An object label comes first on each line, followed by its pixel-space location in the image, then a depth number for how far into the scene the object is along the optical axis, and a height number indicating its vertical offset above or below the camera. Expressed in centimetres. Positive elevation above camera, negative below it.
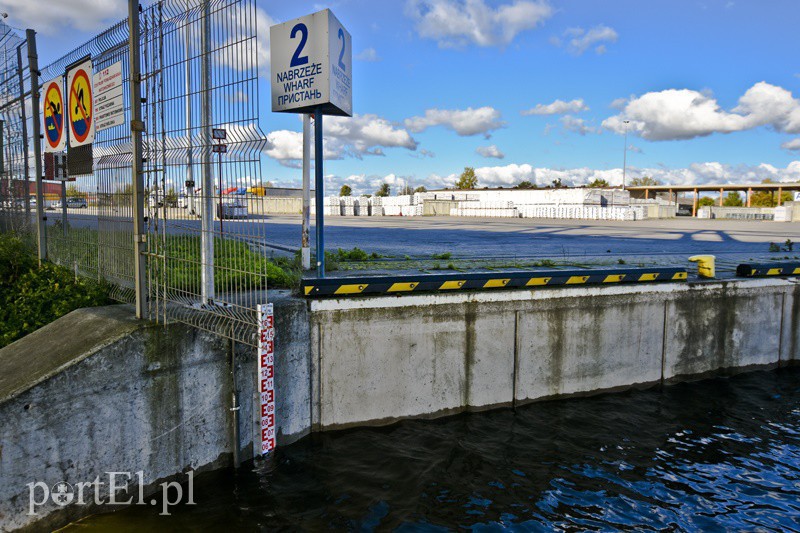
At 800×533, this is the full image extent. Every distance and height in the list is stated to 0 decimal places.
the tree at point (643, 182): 11721 +809
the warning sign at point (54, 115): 740 +140
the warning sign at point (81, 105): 654 +136
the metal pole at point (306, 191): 908 +43
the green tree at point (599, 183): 10544 +705
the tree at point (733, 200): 11069 +397
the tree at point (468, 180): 10888 +756
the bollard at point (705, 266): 951 -82
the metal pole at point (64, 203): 786 +18
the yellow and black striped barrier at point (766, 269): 980 -91
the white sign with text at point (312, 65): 778 +224
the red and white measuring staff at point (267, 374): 554 -166
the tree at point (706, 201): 11569 +393
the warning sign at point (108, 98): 586 +131
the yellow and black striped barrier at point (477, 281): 660 -86
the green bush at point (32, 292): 656 -103
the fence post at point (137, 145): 534 +69
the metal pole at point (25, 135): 905 +136
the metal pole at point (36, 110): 818 +156
